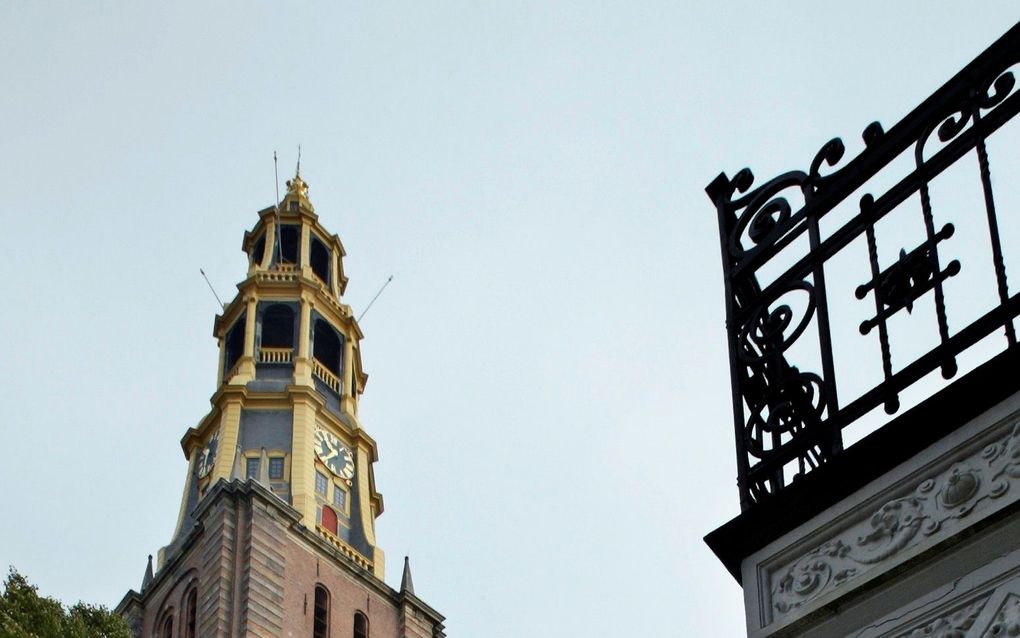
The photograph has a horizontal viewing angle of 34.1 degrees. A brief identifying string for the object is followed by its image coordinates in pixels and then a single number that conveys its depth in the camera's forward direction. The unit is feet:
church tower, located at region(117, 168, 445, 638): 186.29
